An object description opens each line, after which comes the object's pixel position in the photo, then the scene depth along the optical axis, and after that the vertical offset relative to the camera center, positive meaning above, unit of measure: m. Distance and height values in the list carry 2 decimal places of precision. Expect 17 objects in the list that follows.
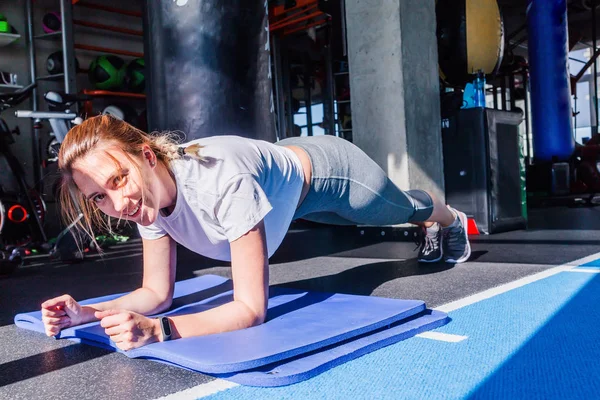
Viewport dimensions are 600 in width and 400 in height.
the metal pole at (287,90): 6.74 +1.21
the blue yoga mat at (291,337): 1.07 -0.33
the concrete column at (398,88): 3.38 +0.61
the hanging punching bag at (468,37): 3.88 +1.02
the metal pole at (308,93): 7.17 +1.28
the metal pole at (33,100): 5.07 +0.93
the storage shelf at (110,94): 5.15 +1.00
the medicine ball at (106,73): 5.30 +1.21
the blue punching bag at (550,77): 5.91 +1.09
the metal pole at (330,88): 6.22 +1.13
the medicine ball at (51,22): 5.24 +1.69
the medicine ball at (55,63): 5.09 +1.26
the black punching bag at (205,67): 2.52 +0.58
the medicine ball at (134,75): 5.41 +1.19
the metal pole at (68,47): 4.84 +1.34
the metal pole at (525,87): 7.79 +1.35
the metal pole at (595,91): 7.27 +1.19
